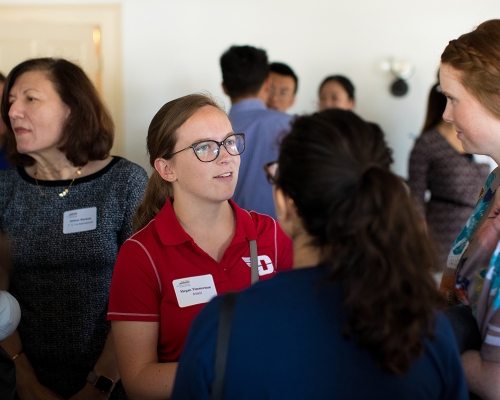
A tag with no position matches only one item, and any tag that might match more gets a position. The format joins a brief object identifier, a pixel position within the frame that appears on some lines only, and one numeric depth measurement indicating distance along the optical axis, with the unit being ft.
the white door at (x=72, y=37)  14.84
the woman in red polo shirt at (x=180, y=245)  5.20
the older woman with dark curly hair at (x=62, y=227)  7.09
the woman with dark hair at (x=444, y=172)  11.73
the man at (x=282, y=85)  14.44
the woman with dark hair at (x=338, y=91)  14.55
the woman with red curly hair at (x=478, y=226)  4.20
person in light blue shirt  10.55
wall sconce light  15.42
